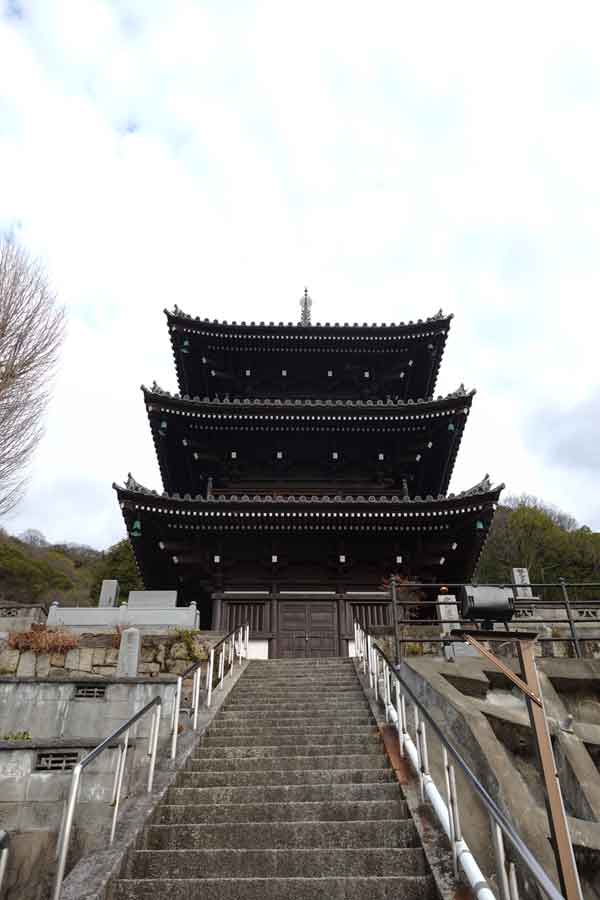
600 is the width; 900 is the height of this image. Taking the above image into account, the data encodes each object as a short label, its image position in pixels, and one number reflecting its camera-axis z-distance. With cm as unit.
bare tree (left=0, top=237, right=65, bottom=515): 1311
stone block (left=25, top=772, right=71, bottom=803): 785
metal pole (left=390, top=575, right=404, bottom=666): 966
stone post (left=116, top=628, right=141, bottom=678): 1142
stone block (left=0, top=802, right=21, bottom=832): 771
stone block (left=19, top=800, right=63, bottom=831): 777
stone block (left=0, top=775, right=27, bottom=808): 785
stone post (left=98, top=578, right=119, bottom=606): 1591
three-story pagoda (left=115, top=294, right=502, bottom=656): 1606
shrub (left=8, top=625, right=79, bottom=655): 1234
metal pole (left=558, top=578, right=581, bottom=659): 1016
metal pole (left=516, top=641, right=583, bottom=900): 414
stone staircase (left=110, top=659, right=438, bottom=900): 463
